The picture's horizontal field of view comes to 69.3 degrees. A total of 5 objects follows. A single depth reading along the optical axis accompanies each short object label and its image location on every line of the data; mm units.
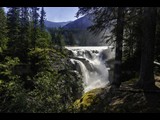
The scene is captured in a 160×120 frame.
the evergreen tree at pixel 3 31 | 16681
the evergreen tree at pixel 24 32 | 17474
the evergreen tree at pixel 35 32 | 18094
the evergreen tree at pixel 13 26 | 18190
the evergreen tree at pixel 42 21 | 22500
